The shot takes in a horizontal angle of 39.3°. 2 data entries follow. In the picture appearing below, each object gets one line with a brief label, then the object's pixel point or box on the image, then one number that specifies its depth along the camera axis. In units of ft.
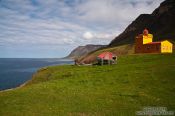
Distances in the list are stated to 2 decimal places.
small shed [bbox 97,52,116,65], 216.33
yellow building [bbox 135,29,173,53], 257.01
